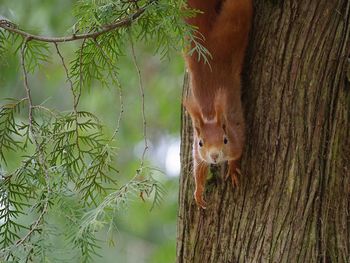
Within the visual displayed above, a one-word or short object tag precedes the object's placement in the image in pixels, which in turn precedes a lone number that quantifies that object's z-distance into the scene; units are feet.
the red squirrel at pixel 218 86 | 17.38
